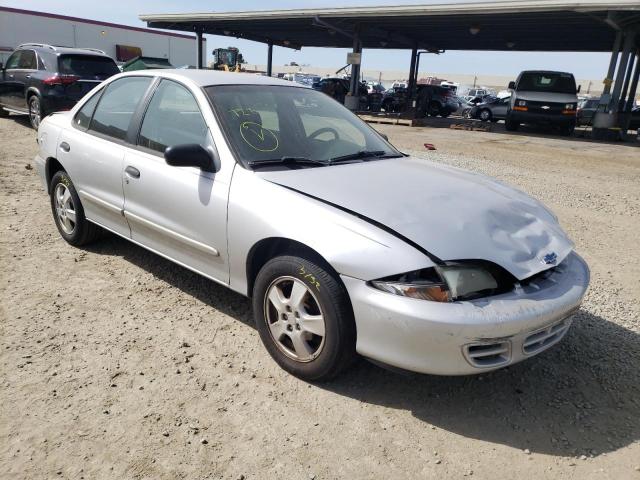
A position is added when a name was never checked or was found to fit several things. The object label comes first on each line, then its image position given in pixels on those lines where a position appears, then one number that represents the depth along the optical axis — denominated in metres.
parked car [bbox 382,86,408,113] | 27.70
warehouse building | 33.84
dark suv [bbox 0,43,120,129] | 10.07
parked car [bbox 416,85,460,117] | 26.86
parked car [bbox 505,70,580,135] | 16.50
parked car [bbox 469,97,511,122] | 26.03
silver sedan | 2.34
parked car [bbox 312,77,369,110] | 27.03
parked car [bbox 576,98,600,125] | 25.44
